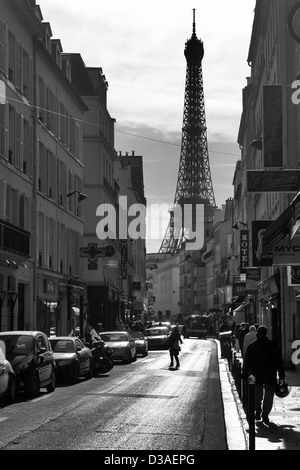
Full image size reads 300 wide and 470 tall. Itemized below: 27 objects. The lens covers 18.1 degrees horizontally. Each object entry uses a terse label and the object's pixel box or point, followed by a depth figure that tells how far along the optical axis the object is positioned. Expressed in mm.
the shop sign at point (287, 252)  19875
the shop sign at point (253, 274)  45875
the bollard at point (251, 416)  10648
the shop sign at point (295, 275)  25625
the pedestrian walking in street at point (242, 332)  36272
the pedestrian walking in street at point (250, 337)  22719
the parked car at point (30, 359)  21062
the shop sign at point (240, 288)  60281
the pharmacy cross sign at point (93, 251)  45859
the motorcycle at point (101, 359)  31188
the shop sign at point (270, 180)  20172
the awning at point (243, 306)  66244
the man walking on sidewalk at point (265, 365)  15516
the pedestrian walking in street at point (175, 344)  35750
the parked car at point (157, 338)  57375
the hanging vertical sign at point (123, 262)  74425
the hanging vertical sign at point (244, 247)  54531
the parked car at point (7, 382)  18672
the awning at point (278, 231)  15591
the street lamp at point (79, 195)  48969
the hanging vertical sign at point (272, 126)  28094
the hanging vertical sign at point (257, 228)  33375
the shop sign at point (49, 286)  42844
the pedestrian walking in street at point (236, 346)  45931
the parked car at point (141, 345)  46812
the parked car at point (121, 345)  38219
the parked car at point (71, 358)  26250
